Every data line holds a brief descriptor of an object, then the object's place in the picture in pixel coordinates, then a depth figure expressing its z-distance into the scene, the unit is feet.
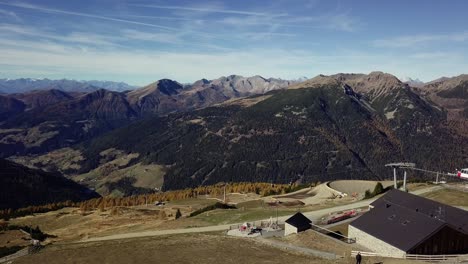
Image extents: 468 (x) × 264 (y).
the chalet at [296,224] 278.03
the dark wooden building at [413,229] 221.05
